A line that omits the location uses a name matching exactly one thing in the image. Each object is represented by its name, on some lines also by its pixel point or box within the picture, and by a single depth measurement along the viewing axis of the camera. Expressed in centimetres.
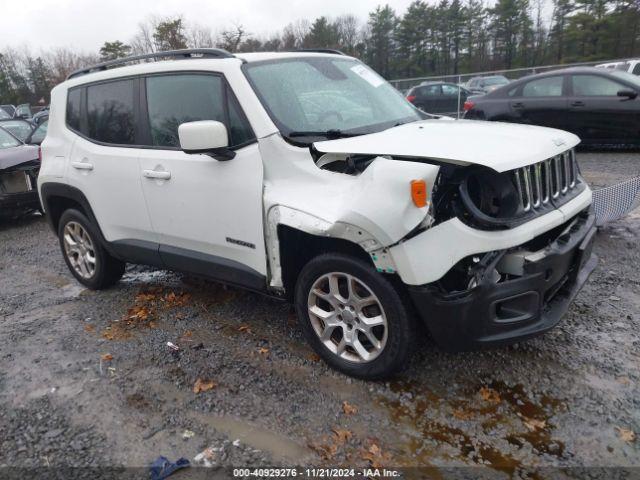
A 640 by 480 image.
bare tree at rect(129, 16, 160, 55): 4647
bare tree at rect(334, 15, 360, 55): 5638
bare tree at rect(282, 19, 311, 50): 4907
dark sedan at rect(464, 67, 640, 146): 866
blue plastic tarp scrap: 244
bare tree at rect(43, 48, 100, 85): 5197
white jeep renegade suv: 258
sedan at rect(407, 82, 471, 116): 1802
